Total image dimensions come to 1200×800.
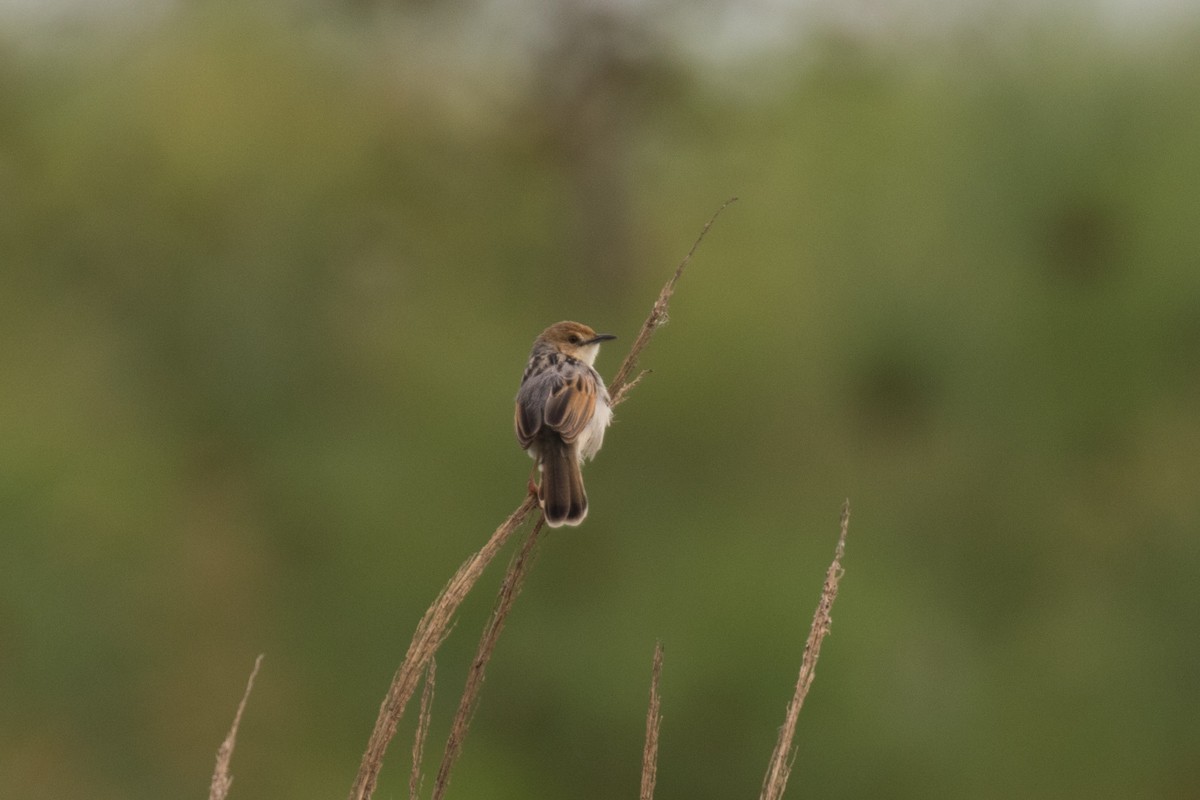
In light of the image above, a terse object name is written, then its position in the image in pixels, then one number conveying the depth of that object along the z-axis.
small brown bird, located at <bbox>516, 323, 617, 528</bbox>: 9.02
